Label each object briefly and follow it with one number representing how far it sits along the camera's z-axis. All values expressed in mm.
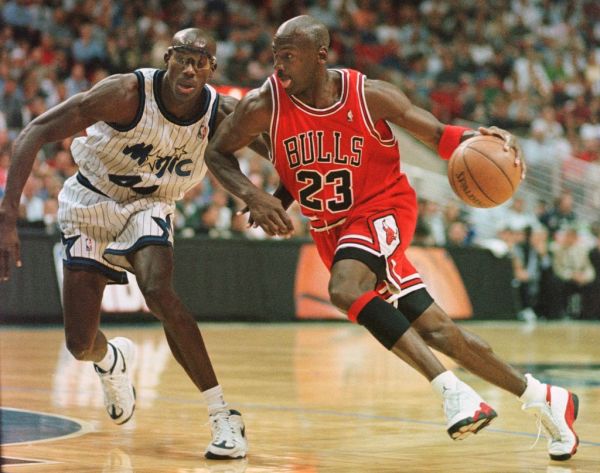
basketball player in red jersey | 5539
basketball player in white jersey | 5680
